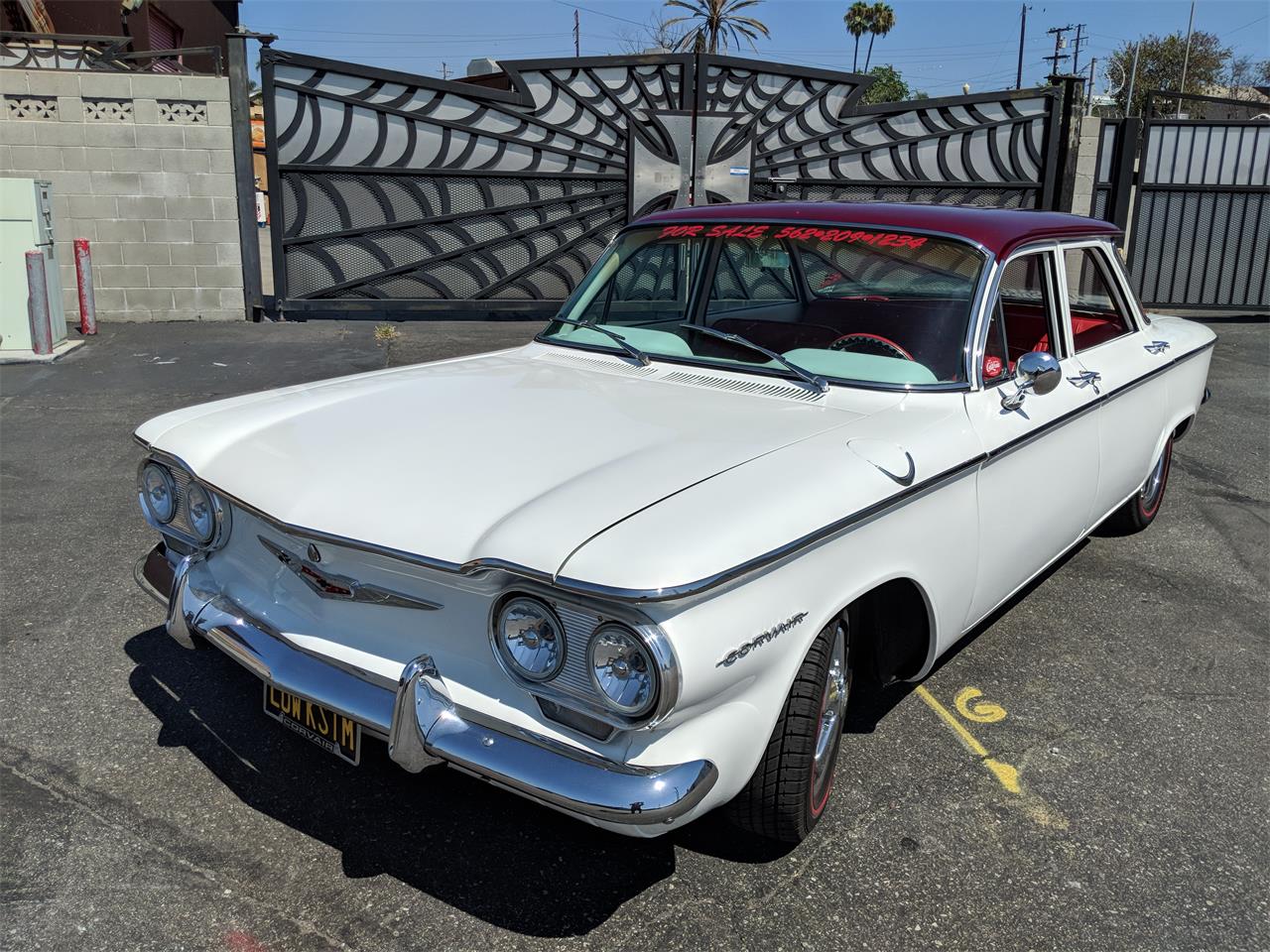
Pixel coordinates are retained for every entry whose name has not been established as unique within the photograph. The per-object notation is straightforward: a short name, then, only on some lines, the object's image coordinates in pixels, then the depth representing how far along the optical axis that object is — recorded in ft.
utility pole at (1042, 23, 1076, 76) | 176.65
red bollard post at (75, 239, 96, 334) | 33.17
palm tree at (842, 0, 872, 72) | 191.62
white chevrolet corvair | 7.16
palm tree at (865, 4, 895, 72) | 190.19
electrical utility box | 29.19
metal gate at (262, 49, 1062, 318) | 35.68
